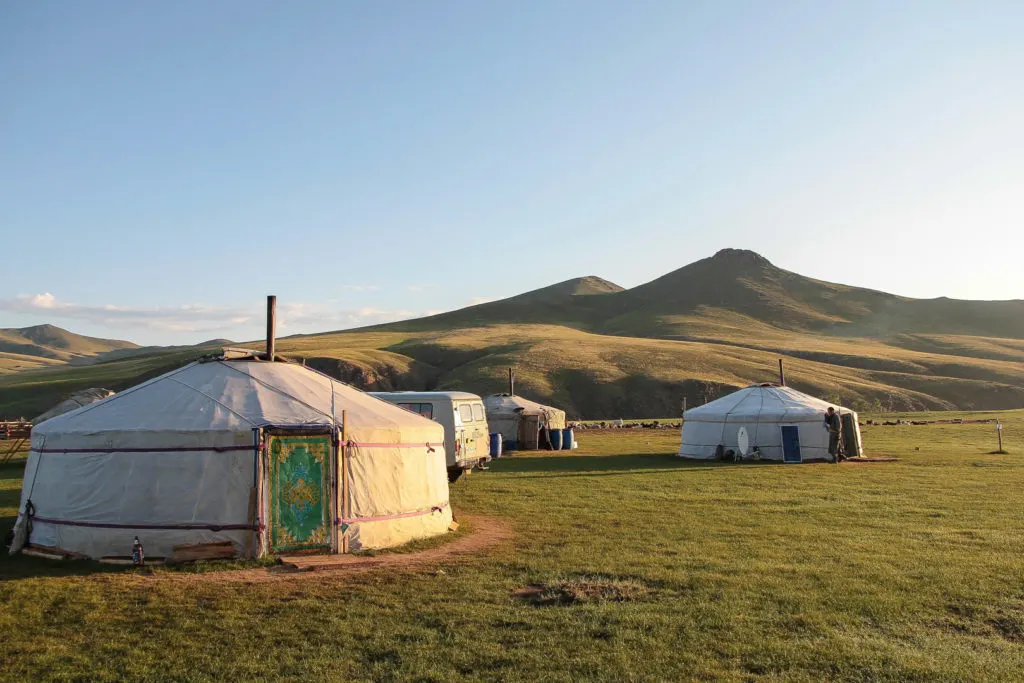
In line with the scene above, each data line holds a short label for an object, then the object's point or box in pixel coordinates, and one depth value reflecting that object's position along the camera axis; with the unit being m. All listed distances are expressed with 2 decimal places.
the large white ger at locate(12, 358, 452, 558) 9.83
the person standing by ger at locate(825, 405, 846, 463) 24.41
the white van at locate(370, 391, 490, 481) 20.38
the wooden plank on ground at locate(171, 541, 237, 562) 9.59
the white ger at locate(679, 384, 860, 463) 24.83
